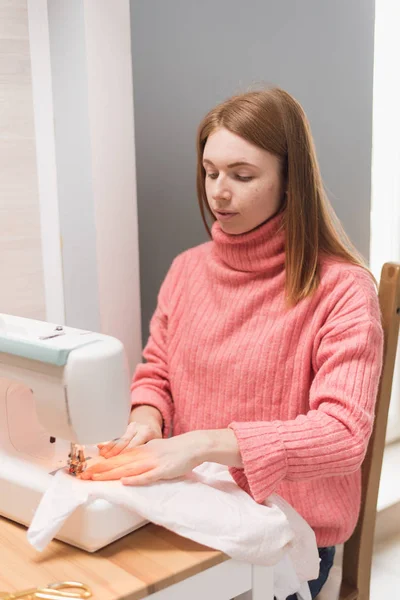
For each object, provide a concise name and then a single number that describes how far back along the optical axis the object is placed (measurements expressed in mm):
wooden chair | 1316
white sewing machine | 911
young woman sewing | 1139
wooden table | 869
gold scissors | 827
